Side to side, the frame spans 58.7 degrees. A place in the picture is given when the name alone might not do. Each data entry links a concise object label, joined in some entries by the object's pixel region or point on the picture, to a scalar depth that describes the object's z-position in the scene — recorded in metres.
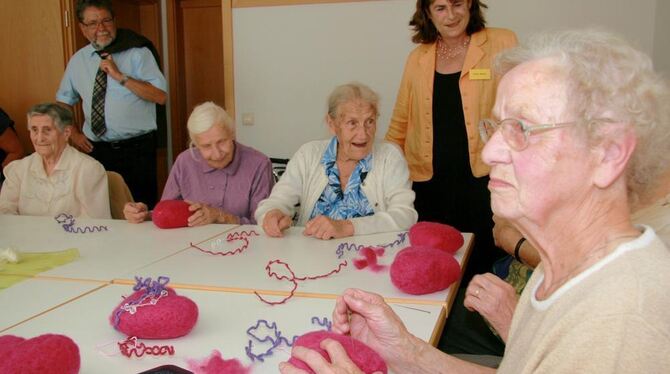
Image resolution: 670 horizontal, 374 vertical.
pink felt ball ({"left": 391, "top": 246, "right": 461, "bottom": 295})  1.54
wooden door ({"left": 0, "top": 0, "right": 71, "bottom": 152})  4.75
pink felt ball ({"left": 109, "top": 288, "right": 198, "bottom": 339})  1.25
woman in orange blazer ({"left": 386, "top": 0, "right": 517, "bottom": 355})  2.62
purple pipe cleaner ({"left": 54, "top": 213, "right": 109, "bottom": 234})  2.45
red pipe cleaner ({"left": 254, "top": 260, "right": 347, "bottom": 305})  1.54
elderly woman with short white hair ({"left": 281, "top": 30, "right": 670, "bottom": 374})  0.78
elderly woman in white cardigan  2.50
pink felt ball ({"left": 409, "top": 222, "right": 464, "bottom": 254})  1.94
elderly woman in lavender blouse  2.81
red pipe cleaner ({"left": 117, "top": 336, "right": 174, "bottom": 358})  1.20
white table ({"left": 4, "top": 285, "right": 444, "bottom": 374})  1.19
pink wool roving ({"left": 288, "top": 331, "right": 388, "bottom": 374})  0.99
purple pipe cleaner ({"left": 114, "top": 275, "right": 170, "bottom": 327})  1.30
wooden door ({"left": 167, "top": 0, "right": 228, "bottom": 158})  5.56
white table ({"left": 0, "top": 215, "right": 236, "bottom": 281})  1.88
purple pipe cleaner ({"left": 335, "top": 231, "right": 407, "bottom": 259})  2.03
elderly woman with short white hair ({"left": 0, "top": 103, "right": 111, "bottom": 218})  3.02
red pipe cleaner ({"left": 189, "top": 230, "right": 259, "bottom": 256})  2.06
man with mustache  3.90
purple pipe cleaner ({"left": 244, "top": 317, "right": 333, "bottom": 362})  1.19
